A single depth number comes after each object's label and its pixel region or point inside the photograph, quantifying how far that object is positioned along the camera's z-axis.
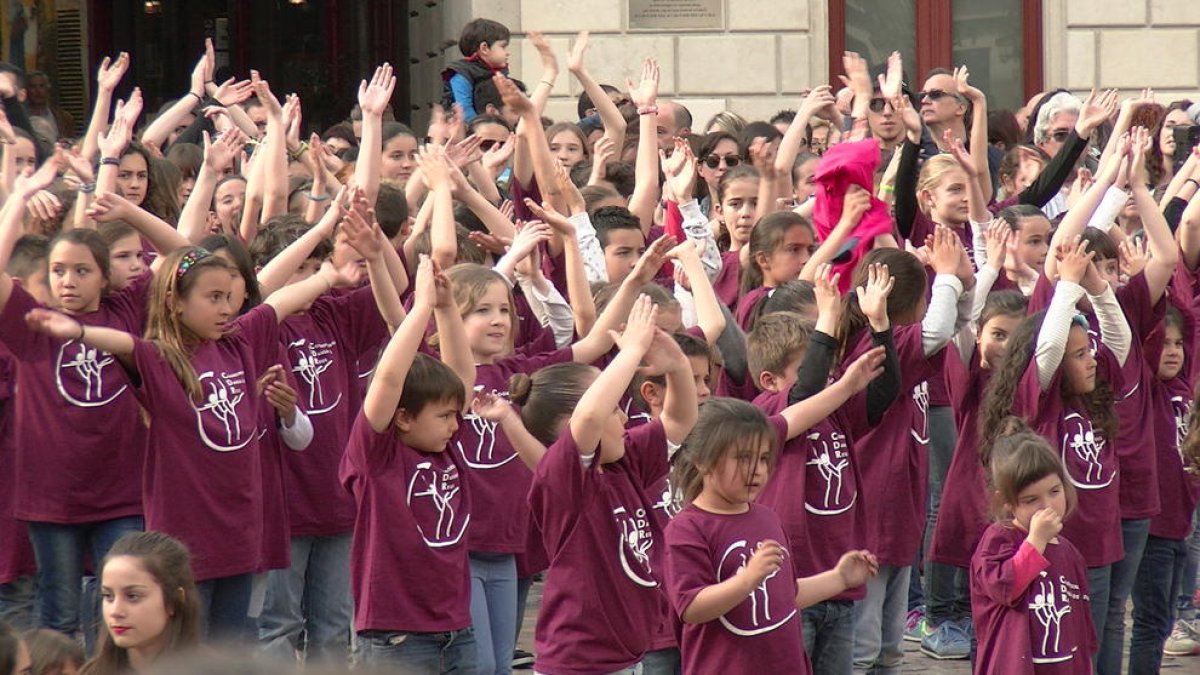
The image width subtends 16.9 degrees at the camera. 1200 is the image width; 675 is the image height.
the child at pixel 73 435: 11.76
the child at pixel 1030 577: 11.21
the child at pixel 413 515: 10.67
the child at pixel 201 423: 11.23
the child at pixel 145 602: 9.08
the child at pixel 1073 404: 12.48
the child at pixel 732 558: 10.17
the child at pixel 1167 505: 13.58
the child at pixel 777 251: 14.13
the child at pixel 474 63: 22.62
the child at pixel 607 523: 10.19
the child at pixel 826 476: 11.54
